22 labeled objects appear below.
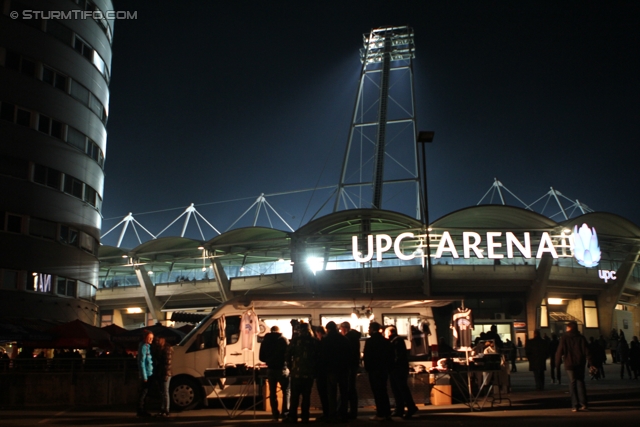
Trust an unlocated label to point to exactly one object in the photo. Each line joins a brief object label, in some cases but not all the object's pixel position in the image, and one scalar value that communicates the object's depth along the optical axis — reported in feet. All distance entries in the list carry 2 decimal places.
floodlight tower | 156.87
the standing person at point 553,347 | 74.69
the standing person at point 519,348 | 131.89
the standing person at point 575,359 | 40.93
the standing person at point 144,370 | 43.93
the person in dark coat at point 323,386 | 37.63
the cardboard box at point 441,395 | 47.65
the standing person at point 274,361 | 39.63
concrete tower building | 90.53
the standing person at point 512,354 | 89.31
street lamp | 74.33
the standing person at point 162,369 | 44.32
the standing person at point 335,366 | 37.60
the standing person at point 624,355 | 73.73
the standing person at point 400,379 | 38.68
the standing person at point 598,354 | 72.24
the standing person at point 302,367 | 37.73
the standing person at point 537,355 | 58.39
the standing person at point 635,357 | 70.33
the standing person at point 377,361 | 38.24
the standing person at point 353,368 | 38.42
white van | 49.62
